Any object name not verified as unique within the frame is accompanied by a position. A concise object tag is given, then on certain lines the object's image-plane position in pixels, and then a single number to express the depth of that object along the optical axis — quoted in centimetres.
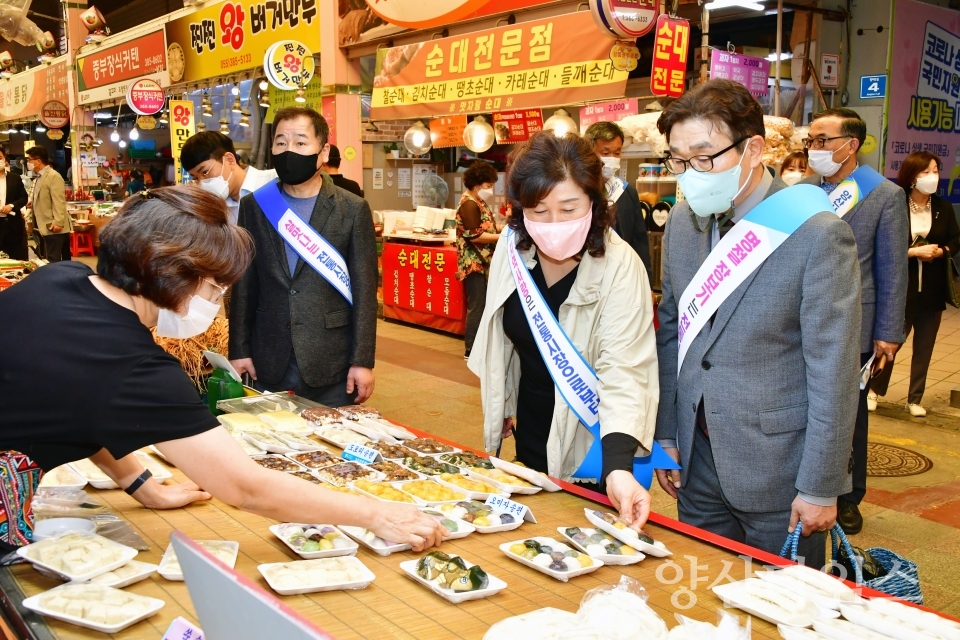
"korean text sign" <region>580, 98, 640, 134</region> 705
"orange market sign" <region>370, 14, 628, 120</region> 704
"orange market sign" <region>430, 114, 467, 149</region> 993
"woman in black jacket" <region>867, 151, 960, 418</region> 584
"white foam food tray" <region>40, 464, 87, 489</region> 216
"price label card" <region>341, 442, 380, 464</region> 237
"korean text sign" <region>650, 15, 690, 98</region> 618
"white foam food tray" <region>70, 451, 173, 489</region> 219
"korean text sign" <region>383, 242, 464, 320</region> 894
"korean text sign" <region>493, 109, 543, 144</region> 875
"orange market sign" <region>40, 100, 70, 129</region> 1721
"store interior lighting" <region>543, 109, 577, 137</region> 771
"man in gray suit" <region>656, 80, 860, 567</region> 197
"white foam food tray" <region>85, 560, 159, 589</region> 160
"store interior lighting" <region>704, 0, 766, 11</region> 716
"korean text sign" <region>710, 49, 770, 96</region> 650
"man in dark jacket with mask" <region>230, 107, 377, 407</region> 331
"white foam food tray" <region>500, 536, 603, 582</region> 167
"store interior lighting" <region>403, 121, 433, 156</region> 1019
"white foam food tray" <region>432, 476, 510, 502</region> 210
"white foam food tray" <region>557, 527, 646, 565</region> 174
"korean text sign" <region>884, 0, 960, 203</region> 840
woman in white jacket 216
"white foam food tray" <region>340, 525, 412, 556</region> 176
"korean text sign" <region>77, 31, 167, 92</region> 1462
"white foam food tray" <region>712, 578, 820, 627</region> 150
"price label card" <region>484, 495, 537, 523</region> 197
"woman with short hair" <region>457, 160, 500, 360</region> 773
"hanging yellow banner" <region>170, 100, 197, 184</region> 1208
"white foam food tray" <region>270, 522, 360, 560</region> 174
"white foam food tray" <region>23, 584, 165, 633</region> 144
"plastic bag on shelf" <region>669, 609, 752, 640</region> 139
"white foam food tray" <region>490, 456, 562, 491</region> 221
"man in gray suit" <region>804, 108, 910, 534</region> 385
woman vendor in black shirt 157
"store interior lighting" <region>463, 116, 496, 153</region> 920
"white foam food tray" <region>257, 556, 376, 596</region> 157
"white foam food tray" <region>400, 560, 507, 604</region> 157
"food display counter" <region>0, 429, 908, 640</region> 149
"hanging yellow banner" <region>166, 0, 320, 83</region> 1084
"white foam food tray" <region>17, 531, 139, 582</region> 161
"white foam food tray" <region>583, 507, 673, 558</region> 178
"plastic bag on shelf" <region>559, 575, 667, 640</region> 136
